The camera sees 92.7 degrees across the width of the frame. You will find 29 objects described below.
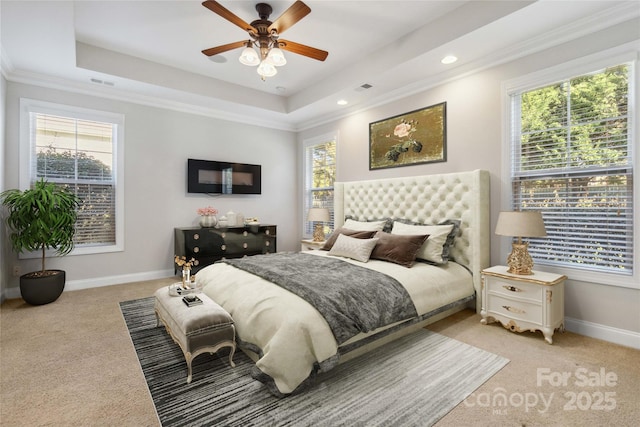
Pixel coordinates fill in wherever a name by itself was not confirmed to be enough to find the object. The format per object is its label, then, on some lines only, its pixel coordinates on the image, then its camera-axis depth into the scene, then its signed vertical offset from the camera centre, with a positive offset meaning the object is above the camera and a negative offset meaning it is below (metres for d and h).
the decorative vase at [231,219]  5.18 -0.14
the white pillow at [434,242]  3.25 -0.35
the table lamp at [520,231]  2.67 -0.19
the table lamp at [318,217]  5.07 -0.11
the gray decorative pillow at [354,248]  3.40 -0.43
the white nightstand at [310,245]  5.08 -0.58
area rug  1.67 -1.13
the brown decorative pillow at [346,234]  3.76 -0.31
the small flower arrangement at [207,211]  4.97 +0.00
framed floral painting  3.85 +0.98
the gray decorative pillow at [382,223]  4.04 -0.19
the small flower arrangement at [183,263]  2.66 -0.46
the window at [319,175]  5.53 +0.68
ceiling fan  2.46 +1.56
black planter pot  3.46 -0.87
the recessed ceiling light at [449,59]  3.34 +1.67
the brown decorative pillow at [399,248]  3.18 -0.41
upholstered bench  2.03 -0.81
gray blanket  2.09 -0.62
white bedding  1.84 -0.74
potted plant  3.47 -0.16
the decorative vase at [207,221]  4.97 -0.16
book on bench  2.31 -0.69
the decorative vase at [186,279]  2.64 -0.59
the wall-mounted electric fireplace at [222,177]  5.01 +0.58
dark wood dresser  4.62 -0.51
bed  1.90 -0.63
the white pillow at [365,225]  4.03 -0.21
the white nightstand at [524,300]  2.56 -0.82
